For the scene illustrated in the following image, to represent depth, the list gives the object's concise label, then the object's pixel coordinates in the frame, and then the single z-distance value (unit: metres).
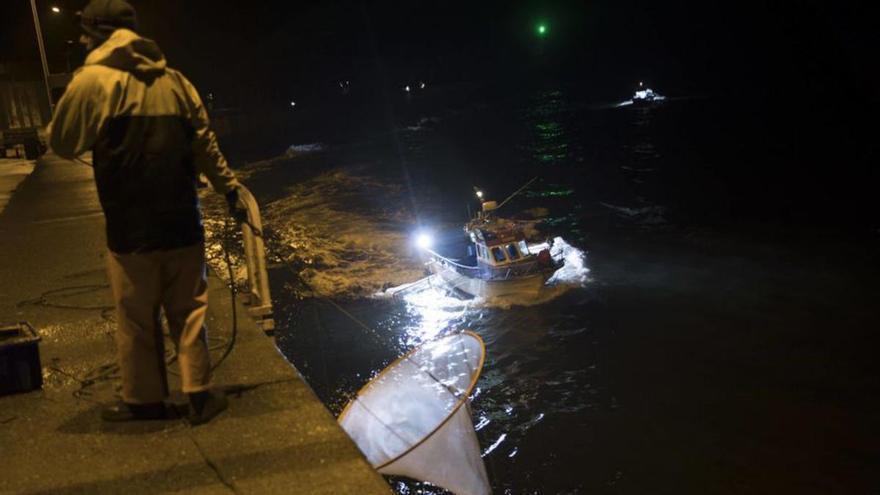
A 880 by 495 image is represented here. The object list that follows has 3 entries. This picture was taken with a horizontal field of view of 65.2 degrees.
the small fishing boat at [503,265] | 18.56
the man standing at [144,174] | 3.55
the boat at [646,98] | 98.72
